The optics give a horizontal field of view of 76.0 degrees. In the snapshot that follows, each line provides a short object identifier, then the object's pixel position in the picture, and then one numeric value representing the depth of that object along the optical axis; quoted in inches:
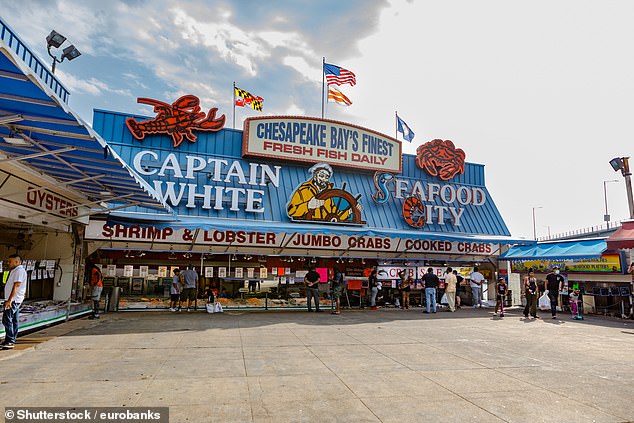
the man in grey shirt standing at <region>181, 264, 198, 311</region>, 585.0
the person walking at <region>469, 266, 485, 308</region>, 754.2
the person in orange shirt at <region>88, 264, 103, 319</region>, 502.9
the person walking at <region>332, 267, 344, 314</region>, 613.3
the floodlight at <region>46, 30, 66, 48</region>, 667.1
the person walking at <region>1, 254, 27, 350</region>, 315.0
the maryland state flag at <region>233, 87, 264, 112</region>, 872.3
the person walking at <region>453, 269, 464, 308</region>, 746.2
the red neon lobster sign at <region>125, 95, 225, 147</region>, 690.2
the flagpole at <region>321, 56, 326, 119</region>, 899.2
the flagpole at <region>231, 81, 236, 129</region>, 872.0
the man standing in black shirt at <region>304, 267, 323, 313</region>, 623.6
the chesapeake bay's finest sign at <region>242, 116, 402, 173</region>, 744.2
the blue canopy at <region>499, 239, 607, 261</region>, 681.6
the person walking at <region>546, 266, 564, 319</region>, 606.6
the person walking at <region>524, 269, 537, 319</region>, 603.5
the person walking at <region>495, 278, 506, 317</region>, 622.2
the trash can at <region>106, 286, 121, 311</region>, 582.2
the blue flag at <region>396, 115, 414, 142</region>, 933.8
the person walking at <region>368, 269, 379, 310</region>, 714.8
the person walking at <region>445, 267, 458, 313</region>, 667.4
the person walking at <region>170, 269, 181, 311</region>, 600.4
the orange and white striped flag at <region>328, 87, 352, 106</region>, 880.9
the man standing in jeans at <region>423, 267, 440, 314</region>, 647.1
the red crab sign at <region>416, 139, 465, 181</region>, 871.7
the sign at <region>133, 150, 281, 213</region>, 663.1
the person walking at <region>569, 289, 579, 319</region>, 606.9
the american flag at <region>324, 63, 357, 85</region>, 871.1
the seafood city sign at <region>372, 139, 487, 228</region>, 808.9
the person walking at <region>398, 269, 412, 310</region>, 729.0
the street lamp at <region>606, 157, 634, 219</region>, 733.9
